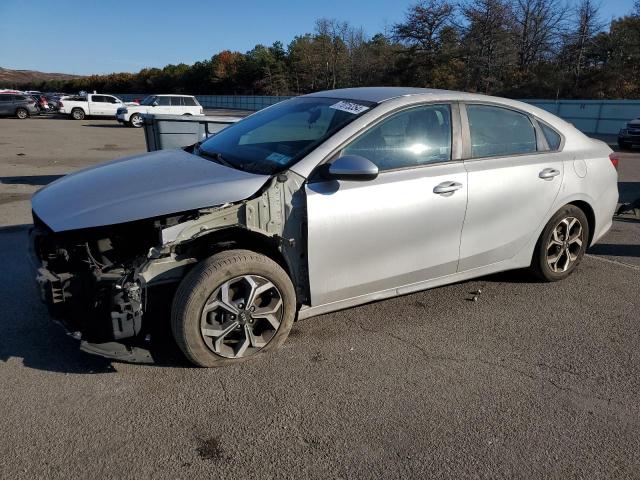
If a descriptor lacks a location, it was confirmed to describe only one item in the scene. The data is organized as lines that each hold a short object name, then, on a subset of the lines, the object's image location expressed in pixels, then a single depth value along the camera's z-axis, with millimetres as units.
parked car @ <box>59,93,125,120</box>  32844
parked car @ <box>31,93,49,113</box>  35169
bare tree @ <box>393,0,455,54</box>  52438
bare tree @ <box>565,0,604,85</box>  43125
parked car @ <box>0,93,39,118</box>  31984
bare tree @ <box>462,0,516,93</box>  48812
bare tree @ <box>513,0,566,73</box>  47719
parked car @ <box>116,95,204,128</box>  28188
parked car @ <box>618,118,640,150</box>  18791
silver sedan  2920
